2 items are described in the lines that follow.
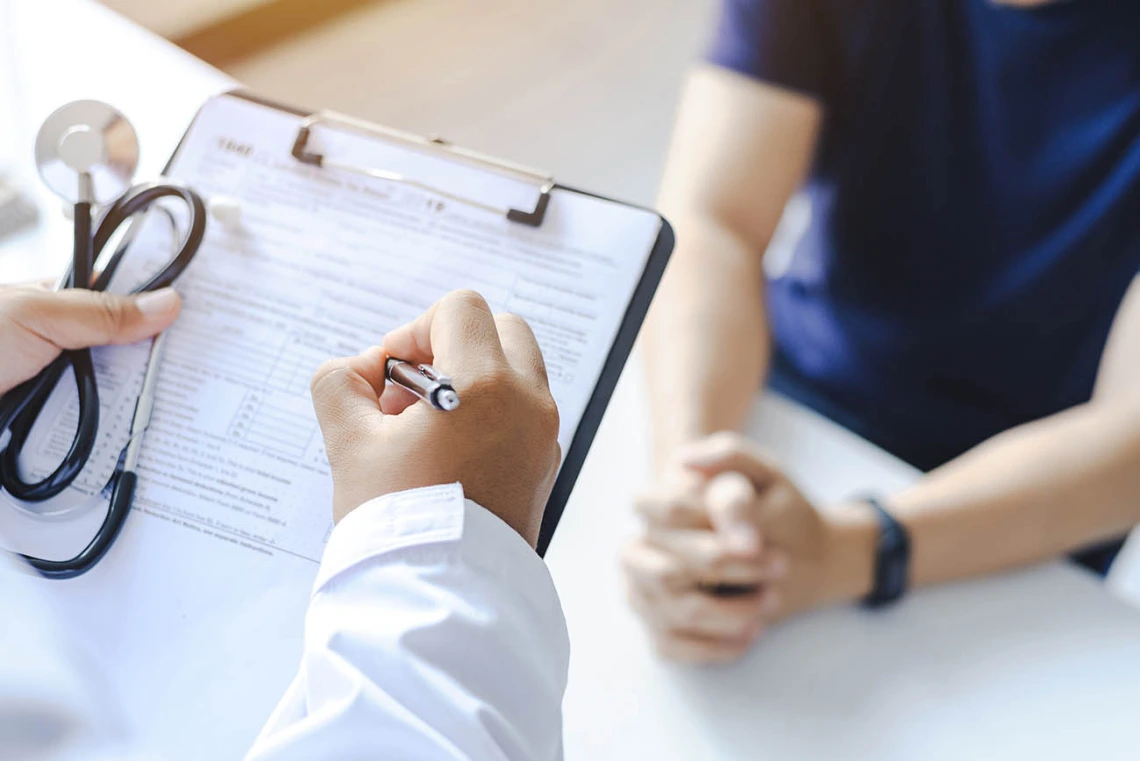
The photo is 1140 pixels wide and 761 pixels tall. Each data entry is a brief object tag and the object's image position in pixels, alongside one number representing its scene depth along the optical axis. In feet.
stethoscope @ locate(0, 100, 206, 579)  1.55
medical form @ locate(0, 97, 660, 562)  1.57
